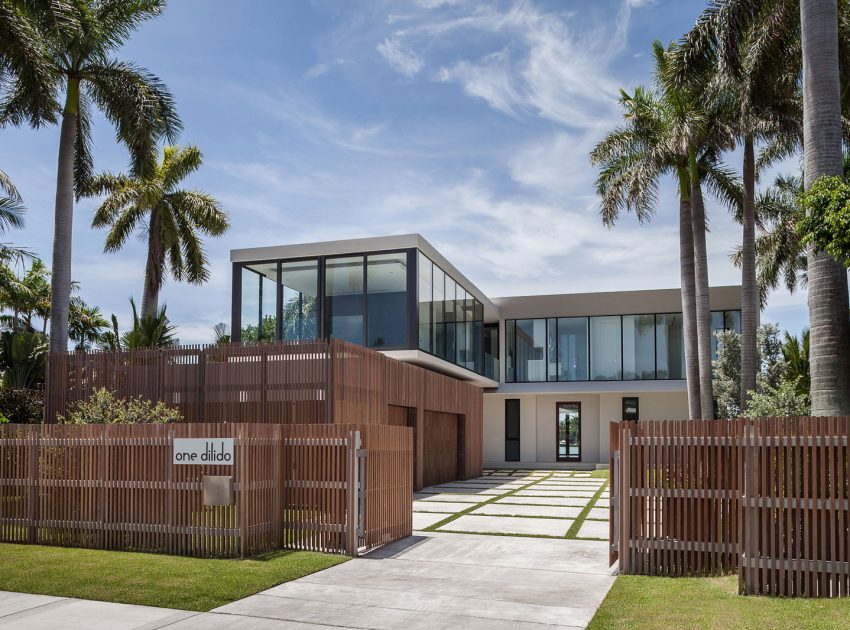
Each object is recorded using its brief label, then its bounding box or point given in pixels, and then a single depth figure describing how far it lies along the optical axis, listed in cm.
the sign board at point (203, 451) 1050
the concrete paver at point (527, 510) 1638
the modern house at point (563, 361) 3111
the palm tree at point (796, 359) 2262
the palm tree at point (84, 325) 3703
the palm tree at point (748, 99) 1631
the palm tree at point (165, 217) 2828
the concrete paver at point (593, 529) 1326
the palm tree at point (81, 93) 1834
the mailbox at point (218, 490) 1028
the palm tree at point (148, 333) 2298
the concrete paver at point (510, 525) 1366
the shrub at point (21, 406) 1888
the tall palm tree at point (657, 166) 2320
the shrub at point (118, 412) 1575
